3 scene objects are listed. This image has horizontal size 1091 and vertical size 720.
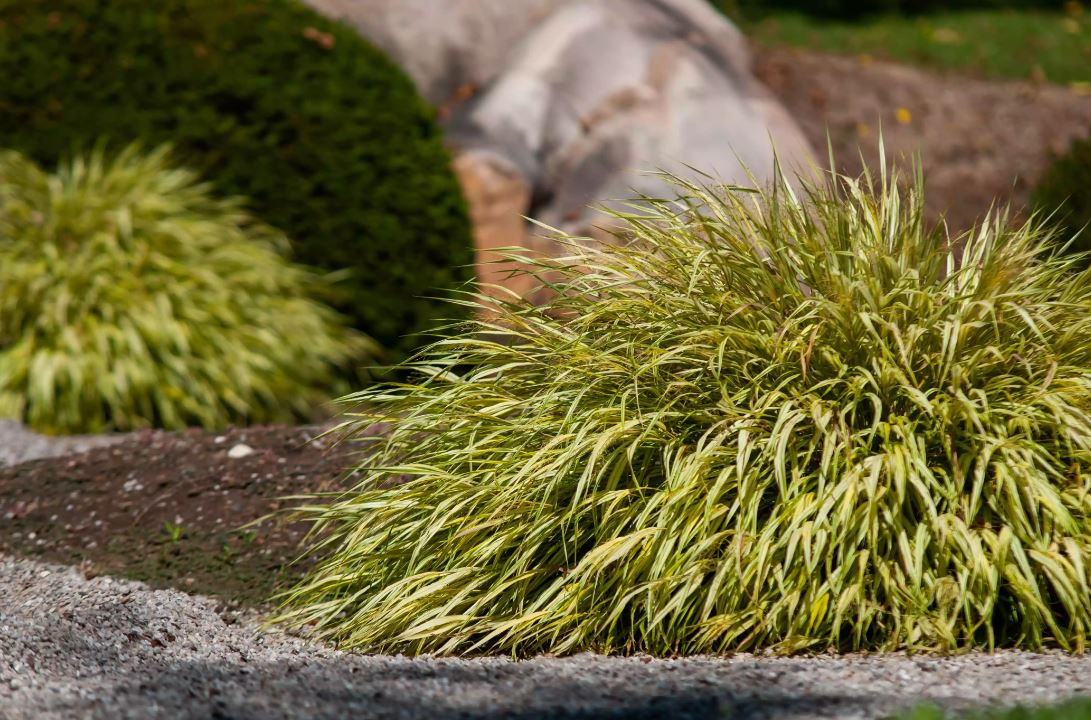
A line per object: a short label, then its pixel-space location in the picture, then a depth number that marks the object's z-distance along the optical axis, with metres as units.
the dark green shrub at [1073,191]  11.78
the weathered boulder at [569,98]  15.58
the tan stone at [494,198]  15.31
